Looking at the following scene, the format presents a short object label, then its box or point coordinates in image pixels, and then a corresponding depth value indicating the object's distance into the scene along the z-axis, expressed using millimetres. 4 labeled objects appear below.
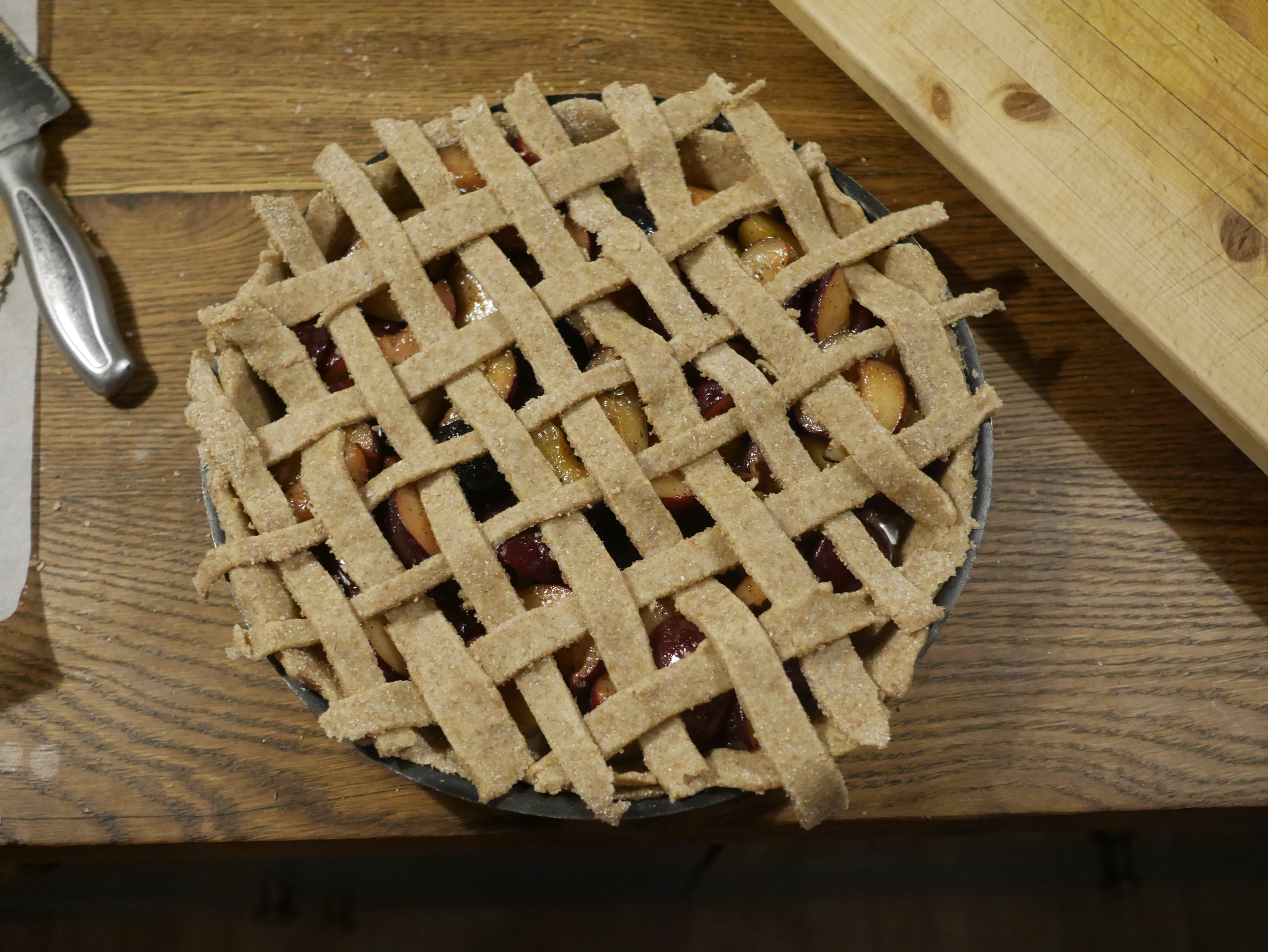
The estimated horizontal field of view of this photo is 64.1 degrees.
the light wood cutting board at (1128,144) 420
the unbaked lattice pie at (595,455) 325
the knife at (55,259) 442
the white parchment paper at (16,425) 437
